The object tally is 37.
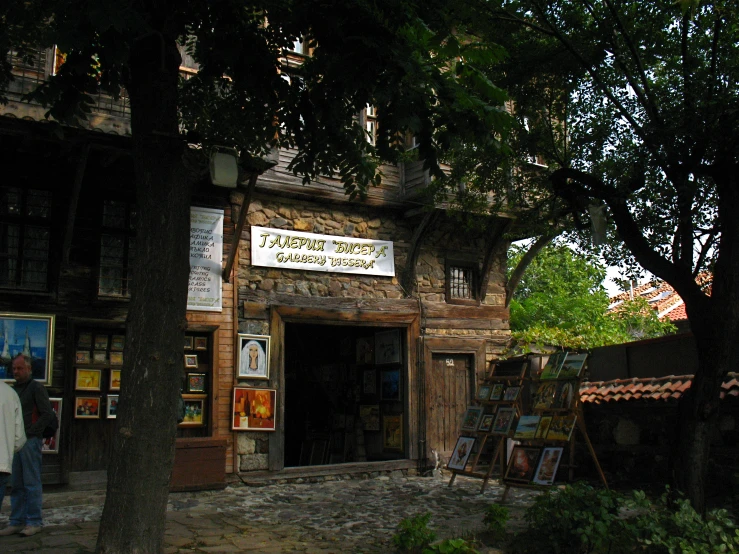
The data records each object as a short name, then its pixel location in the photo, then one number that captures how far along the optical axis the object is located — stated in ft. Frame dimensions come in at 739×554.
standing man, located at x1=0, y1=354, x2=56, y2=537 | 22.41
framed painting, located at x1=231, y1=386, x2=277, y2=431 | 35.42
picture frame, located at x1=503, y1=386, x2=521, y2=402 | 33.22
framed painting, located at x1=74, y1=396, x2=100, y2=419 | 32.24
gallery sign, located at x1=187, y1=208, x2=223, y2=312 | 35.22
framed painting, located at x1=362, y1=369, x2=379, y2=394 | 43.91
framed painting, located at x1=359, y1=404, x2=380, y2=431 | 43.29
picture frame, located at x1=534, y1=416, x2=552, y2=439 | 29.43
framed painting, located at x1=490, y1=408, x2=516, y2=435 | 32.26
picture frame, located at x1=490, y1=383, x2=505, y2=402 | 34.12
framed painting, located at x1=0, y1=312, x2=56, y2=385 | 30.55
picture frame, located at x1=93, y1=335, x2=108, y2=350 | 33.37
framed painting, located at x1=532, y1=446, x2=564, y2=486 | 27.09
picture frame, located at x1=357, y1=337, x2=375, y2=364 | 44.55
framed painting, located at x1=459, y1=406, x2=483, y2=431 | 34.09
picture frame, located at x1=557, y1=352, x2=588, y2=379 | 30.14
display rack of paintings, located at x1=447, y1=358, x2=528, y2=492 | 32.53
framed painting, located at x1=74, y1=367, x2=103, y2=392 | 32.45
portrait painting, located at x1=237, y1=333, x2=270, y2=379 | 36.06
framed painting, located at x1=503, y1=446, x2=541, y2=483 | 28.14
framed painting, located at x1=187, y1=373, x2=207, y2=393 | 35.17
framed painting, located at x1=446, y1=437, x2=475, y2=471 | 33.09
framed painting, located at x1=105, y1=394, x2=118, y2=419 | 32.86
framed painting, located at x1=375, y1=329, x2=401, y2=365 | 42.32
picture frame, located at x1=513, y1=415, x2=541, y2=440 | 30.09
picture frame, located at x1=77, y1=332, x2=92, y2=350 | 32.96
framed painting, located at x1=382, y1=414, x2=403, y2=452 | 41.69
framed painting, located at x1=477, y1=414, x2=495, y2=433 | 33.19
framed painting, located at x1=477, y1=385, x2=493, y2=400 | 34.86
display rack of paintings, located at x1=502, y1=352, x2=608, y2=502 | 27.76
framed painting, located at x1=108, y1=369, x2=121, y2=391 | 33.09
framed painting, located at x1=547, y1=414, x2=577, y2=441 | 28.30
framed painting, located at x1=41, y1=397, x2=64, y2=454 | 30.86
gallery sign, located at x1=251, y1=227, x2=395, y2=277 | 37.83
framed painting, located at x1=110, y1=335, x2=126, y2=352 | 33.71
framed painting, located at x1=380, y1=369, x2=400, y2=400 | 42.14
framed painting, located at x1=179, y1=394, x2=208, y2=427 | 34.76
